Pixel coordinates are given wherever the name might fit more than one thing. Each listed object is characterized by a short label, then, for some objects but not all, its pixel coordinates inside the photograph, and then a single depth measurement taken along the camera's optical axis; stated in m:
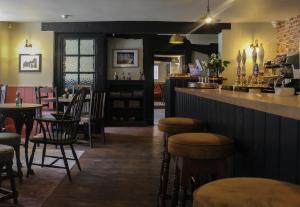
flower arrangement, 4.52
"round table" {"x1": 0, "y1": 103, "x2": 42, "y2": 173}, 3.98
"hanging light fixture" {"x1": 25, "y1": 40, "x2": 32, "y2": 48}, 8.49
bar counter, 1.48
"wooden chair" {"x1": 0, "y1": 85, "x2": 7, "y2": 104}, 5.00
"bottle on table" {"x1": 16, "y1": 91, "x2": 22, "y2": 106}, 4.30
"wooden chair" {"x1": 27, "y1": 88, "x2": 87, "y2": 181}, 3.96
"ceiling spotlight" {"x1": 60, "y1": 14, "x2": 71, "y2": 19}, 7.50
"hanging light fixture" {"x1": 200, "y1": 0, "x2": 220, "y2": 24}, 5.66
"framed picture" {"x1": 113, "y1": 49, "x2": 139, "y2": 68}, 9.44
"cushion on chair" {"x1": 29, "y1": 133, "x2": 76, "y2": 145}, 3.95
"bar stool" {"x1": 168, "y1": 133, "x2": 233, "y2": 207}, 1.96
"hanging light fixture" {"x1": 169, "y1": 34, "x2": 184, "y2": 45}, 9.06
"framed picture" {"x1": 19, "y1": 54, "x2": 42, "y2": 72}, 8.62
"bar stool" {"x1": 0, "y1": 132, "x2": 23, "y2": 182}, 3.49
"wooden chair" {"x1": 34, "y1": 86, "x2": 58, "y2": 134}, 6.90
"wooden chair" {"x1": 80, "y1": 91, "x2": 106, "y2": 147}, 6.30
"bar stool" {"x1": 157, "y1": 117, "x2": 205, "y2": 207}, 2.85
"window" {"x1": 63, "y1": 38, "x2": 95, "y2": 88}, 8.53
